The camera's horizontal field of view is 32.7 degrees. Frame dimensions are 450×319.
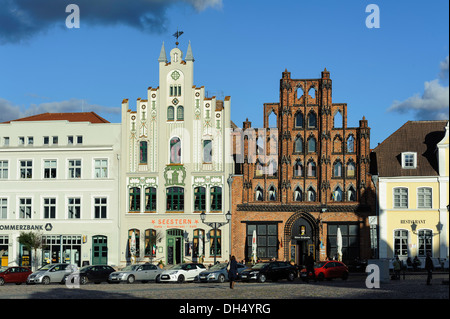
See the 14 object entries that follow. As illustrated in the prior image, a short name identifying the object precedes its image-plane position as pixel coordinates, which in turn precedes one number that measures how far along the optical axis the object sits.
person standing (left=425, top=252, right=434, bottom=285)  41.16
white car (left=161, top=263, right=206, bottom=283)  50.88
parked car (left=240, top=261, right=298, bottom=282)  49.50
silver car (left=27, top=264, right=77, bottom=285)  51.84
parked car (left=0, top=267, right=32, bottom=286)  53.68
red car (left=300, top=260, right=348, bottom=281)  49.94
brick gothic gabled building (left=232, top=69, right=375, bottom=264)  66.75
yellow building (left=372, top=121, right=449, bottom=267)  65.19
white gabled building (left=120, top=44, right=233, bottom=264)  68.19
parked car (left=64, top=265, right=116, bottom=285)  51.09
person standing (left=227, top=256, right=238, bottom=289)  40.19
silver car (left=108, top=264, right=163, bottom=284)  51.69
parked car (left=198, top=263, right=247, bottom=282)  48.97
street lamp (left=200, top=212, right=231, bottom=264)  64.04
